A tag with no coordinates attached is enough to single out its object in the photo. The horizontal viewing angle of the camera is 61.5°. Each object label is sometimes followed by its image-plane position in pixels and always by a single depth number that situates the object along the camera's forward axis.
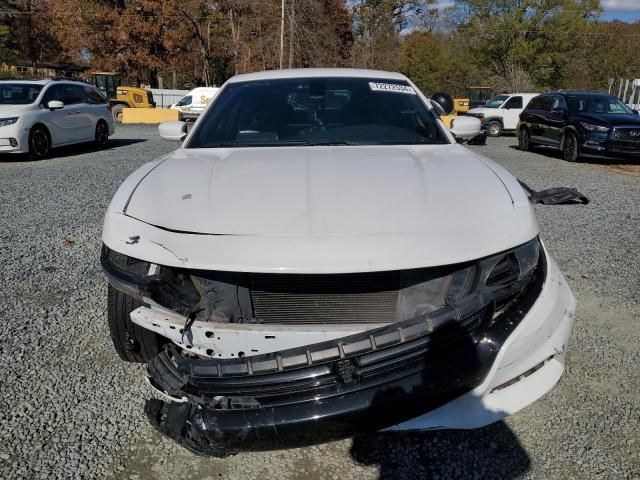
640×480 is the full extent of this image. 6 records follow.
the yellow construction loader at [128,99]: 24.65
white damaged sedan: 1.81
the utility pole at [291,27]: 36.91
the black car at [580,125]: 11.26
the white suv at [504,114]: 18.67
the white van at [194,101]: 22.59
